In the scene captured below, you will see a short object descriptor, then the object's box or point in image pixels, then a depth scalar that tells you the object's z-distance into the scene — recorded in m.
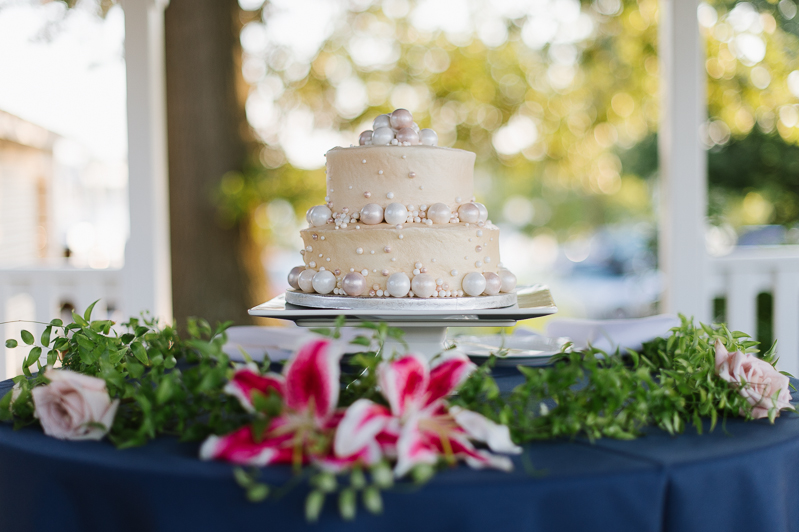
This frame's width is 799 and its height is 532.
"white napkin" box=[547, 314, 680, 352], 1.90
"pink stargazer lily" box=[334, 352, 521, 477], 0.86
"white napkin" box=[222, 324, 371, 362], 1.89
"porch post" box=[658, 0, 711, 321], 3.59
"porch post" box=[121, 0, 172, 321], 3.71
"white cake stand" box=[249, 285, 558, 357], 1.54
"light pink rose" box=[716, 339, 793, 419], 1.24
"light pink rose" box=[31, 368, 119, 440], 1.06
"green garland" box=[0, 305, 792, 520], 1.02
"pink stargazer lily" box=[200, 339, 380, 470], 0.92
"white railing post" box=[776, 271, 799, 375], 3.48
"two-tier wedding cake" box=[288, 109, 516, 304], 1.74
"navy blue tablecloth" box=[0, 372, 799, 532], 0.89
